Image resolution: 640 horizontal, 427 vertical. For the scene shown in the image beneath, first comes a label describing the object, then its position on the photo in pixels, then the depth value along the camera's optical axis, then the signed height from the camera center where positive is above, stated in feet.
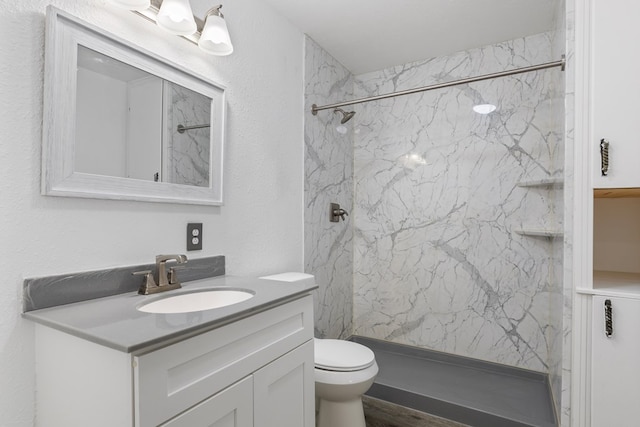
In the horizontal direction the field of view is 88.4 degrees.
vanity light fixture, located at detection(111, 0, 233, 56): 4.06 +2.54
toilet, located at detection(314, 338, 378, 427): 5.16 -2.60
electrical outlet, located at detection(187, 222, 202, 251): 4.82 -0.29
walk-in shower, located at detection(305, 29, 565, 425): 7.34 +0.31
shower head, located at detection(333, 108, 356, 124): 7.84 +2.46
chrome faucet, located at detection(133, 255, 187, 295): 3.99 -0.79
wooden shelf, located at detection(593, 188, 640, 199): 4.41 +0.41
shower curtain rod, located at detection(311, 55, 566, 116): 5.26 +2.51
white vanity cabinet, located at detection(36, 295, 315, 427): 2.45 -1.44
